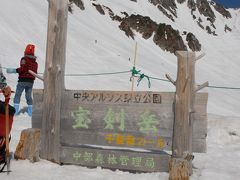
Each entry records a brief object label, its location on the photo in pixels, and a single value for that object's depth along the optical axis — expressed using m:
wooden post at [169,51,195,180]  5.11
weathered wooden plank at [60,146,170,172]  5.34
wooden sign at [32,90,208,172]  5.25
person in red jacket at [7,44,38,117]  9.05
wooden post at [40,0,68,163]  5.78
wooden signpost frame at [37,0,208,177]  5.49
